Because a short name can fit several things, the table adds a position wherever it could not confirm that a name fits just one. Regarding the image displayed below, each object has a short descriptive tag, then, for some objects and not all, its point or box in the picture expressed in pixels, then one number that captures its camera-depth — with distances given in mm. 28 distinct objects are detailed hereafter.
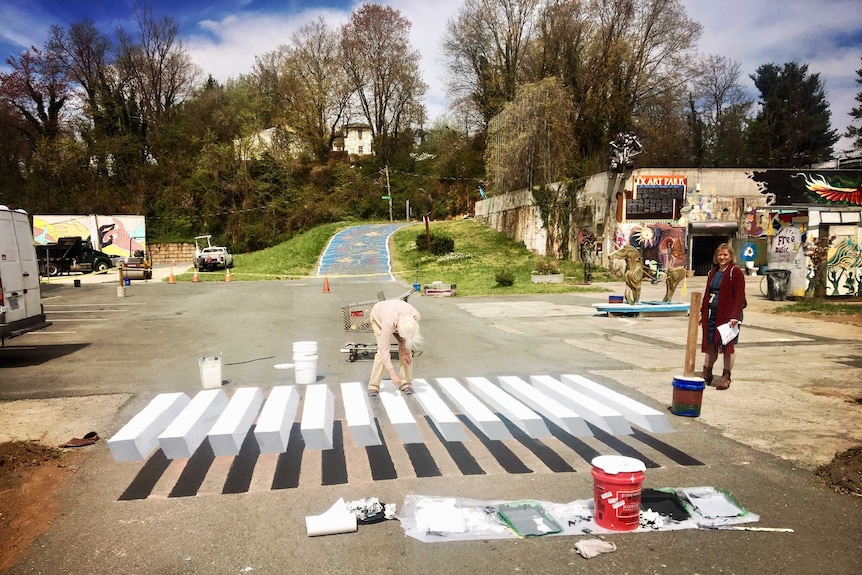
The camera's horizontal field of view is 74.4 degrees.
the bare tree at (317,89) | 66938
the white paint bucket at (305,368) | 8578
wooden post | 7609
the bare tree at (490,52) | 51969
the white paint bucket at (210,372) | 8414
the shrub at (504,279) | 25836
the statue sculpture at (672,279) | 17328
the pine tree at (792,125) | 50875
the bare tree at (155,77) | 64312
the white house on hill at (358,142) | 90662
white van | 10234
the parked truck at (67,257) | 35688
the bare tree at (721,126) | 57306
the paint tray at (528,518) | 4223
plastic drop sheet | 4215
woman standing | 8180
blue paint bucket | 7006
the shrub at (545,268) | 28062
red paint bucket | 4086
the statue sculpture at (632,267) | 16562
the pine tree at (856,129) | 48362
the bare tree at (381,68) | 66375
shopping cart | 10484
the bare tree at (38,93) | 54938
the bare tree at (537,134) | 39875
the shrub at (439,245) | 37781
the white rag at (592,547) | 3896
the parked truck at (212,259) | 38500
